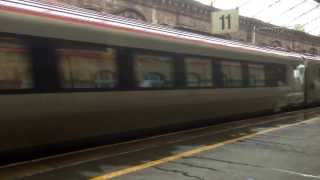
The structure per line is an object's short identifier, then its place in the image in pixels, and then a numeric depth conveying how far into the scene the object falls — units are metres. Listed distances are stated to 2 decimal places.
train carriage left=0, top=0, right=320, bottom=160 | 4.42
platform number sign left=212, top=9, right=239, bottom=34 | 13.53
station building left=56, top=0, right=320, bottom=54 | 12.65
